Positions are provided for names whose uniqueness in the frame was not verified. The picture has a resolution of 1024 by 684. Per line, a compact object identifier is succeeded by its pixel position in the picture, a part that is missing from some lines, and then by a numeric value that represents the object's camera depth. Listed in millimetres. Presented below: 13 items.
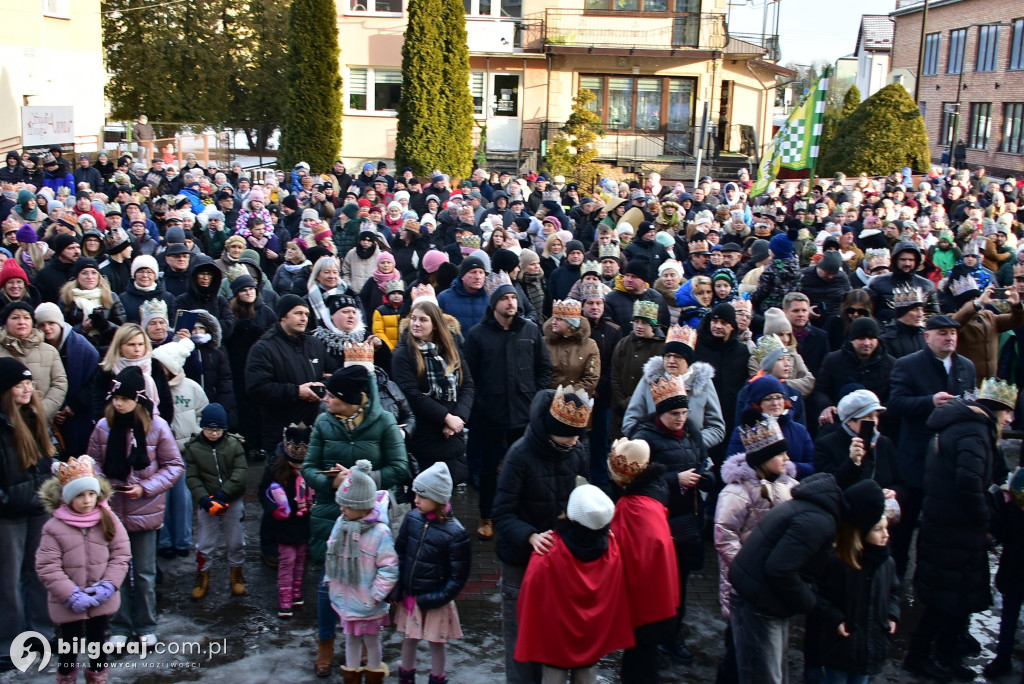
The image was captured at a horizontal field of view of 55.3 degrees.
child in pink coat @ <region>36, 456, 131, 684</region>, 5426
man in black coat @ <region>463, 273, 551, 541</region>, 7781
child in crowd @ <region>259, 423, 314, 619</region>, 6508
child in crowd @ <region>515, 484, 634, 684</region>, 4832
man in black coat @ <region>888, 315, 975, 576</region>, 7129
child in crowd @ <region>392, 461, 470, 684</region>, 5453
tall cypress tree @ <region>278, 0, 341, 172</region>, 27188
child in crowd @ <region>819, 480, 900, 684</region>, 5000
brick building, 43281
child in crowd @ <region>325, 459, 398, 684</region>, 5496
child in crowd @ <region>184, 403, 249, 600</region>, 6848
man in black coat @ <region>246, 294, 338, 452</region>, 7391
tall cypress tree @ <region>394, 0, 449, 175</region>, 26984
